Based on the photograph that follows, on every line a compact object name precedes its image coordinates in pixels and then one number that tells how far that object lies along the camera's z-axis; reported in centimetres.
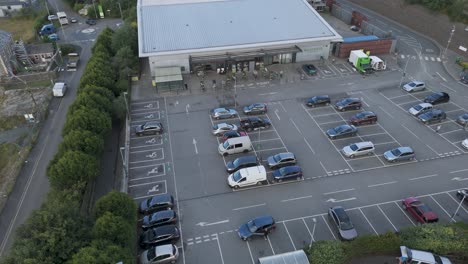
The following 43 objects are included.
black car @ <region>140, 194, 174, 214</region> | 2942
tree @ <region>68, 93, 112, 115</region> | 3656
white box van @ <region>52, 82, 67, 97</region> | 4784
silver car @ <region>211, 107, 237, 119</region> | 4141
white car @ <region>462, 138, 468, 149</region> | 3616
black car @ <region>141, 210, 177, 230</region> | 2808
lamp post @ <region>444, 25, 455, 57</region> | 5816
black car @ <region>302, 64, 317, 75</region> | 5131
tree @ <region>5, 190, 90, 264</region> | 2083
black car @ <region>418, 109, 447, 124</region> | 4012
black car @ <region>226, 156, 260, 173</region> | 3344
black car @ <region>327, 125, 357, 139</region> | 3778
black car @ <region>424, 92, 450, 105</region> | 4362
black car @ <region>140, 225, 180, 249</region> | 2659
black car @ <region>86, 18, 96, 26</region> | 7525
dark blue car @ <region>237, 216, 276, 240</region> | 2719
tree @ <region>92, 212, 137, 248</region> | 2366
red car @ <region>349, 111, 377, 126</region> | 3992
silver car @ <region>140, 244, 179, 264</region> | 2522
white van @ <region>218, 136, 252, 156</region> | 3550
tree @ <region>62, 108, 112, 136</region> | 3397
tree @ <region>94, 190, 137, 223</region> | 2586
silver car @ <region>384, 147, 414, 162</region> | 3424
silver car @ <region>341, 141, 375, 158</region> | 3497
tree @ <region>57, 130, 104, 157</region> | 3177
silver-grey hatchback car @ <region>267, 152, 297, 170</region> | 3391
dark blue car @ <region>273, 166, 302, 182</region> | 3238
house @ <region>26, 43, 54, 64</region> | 5788
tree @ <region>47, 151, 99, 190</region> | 2920
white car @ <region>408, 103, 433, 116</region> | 4134
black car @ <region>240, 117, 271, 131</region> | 3962
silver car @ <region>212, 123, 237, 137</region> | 3866
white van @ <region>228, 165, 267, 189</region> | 3166
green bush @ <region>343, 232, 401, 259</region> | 2502
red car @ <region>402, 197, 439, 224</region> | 2786
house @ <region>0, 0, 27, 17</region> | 7969
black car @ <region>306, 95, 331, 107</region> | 4357
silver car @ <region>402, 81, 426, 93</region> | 4622
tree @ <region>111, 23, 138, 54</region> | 5459
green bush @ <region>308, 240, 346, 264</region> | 2397
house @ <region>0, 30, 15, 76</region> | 5197
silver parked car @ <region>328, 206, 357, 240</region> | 2680
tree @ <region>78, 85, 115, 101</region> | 3925
